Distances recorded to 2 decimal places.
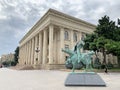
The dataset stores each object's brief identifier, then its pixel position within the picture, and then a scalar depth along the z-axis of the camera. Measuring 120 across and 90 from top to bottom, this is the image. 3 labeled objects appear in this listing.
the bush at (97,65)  16.29
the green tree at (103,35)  14.88
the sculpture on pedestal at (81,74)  5.55
